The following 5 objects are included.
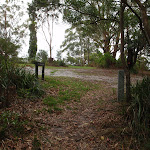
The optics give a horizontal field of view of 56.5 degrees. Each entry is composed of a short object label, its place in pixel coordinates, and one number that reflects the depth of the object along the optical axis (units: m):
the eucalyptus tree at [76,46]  33.88
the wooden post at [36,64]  6.30
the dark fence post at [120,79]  4.54
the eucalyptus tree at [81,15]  4.95
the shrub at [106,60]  15.46
